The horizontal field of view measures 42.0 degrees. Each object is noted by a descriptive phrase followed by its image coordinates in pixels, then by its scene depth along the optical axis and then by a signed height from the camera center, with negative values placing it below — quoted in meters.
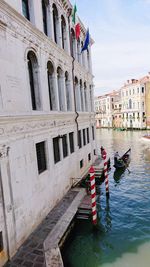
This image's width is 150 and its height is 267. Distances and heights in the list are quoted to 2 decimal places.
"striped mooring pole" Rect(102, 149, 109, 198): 10.28 -3.38
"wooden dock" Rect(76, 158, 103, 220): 8.24 -3.97
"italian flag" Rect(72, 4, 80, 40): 11.82 +5.18
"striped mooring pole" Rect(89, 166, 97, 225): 7.72 -3.24
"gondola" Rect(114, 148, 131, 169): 15.88 -4.08
